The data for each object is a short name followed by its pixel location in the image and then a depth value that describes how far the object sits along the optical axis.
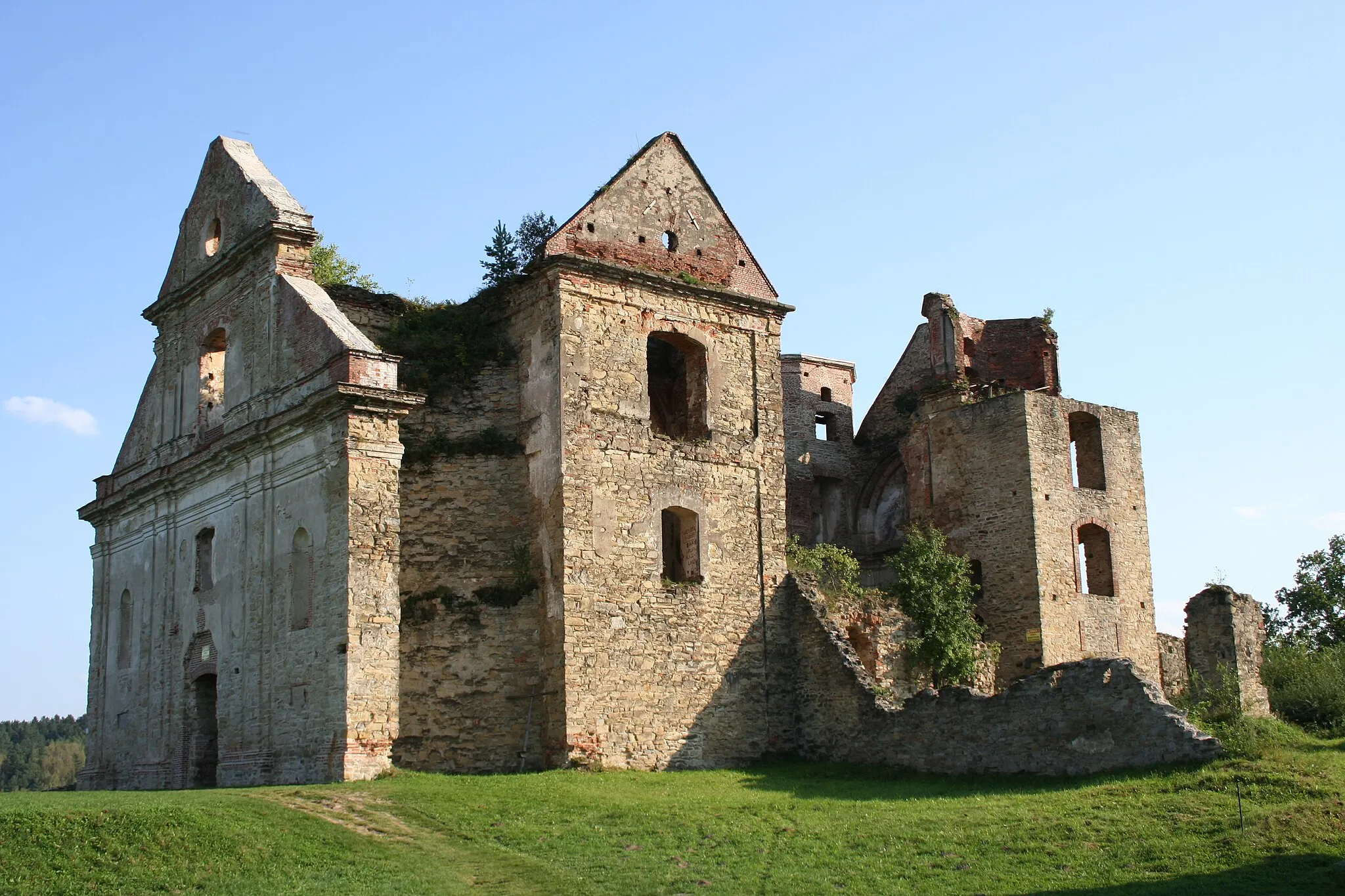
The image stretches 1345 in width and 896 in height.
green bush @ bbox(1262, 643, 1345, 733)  23.52
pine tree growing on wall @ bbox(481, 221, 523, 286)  22.56
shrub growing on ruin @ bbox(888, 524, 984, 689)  22.52
